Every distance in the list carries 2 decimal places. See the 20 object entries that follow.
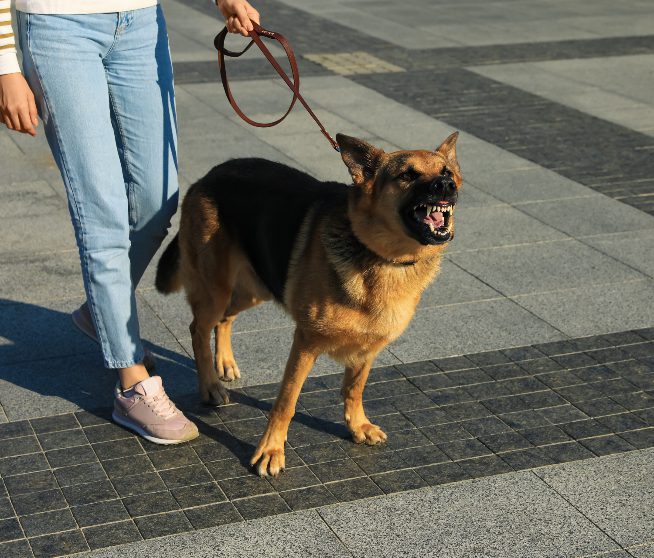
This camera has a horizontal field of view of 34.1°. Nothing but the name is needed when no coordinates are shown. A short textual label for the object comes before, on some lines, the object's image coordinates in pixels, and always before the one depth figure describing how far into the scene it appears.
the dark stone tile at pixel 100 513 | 3.88
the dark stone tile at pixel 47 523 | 3.80
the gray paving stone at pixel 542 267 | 6.27
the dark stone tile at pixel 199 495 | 4.02
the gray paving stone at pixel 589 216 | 7.18
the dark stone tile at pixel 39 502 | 3.94
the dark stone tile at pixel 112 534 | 3.74
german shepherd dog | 3.96
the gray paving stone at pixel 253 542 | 3.69
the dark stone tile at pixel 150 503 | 3.95
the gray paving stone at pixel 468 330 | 5.41
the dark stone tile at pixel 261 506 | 3.96
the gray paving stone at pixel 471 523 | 3.76
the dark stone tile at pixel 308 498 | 4.02
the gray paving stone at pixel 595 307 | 5.69
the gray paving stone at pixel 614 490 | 3.89
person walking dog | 4.14
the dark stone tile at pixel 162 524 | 3.81
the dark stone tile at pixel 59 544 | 3.68
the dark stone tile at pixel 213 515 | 3.88
